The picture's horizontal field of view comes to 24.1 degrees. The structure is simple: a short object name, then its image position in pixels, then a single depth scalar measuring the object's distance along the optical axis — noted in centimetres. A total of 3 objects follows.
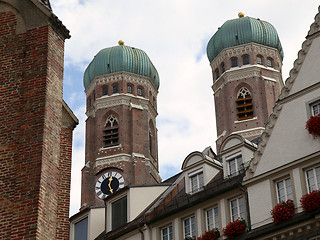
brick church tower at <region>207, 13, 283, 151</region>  7812
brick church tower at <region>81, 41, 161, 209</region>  7950
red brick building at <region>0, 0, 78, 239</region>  1758
